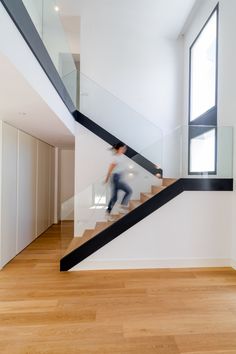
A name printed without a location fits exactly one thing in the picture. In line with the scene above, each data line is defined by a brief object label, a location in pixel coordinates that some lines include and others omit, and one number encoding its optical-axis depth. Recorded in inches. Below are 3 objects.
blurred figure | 134.1
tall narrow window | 141.0
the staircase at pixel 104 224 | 126.8
